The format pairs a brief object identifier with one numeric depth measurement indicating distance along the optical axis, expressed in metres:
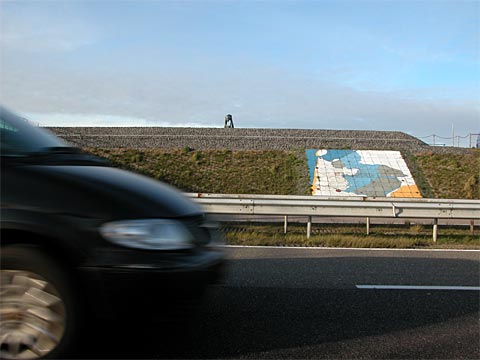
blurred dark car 2.71
